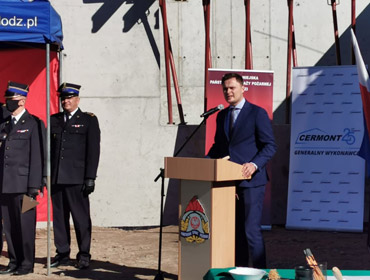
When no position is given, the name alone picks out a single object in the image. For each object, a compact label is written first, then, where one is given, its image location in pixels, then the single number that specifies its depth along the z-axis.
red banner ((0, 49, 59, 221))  9.73
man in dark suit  5.39
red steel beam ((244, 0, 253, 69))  10.67
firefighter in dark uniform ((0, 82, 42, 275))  6.77
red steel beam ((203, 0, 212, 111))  10.67
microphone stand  5.95
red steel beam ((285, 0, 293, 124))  10.62
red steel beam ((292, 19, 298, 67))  10.74
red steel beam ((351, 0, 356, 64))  10.41
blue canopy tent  6.79
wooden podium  5.16
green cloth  3.80
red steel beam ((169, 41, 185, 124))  10.65
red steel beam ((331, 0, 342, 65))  10.75
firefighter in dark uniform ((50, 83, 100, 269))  7.09
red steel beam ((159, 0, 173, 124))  10.27
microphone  5.26
